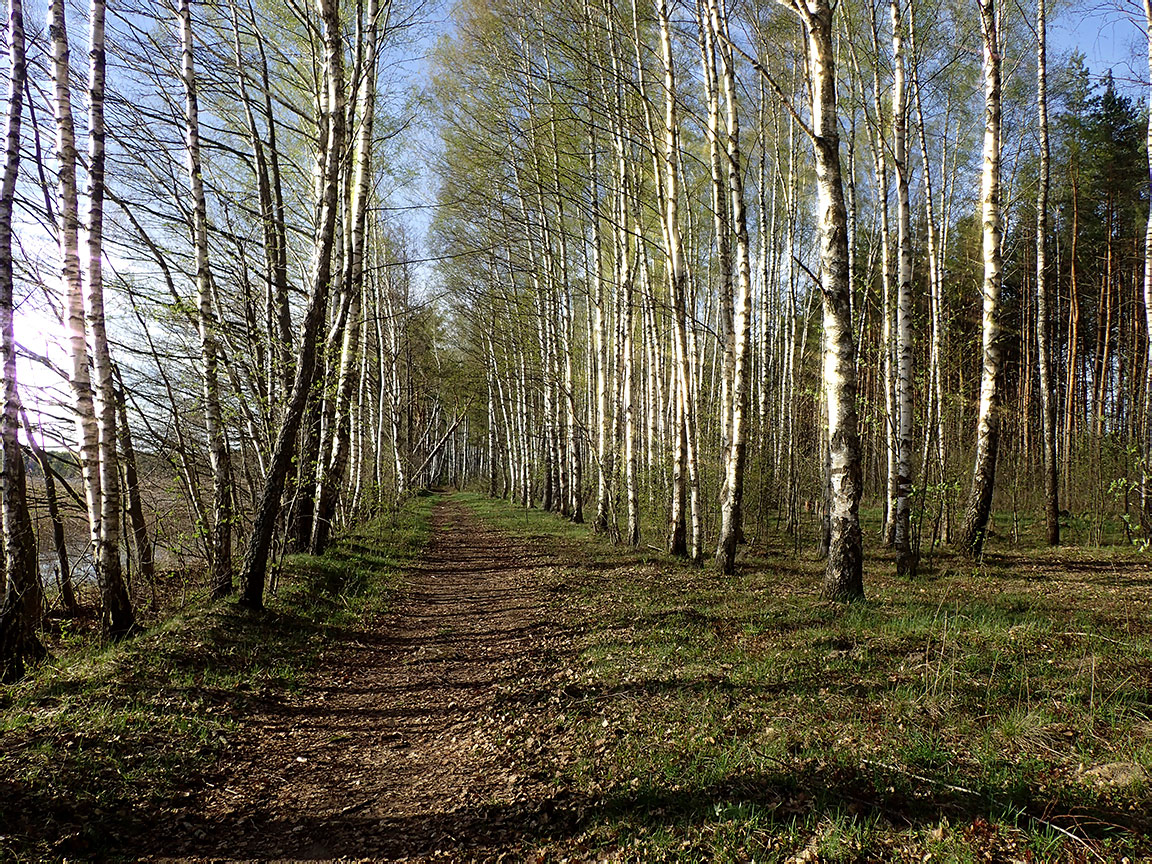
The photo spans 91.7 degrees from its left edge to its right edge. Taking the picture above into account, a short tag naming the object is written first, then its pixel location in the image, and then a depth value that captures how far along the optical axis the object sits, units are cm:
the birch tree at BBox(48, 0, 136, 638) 450
